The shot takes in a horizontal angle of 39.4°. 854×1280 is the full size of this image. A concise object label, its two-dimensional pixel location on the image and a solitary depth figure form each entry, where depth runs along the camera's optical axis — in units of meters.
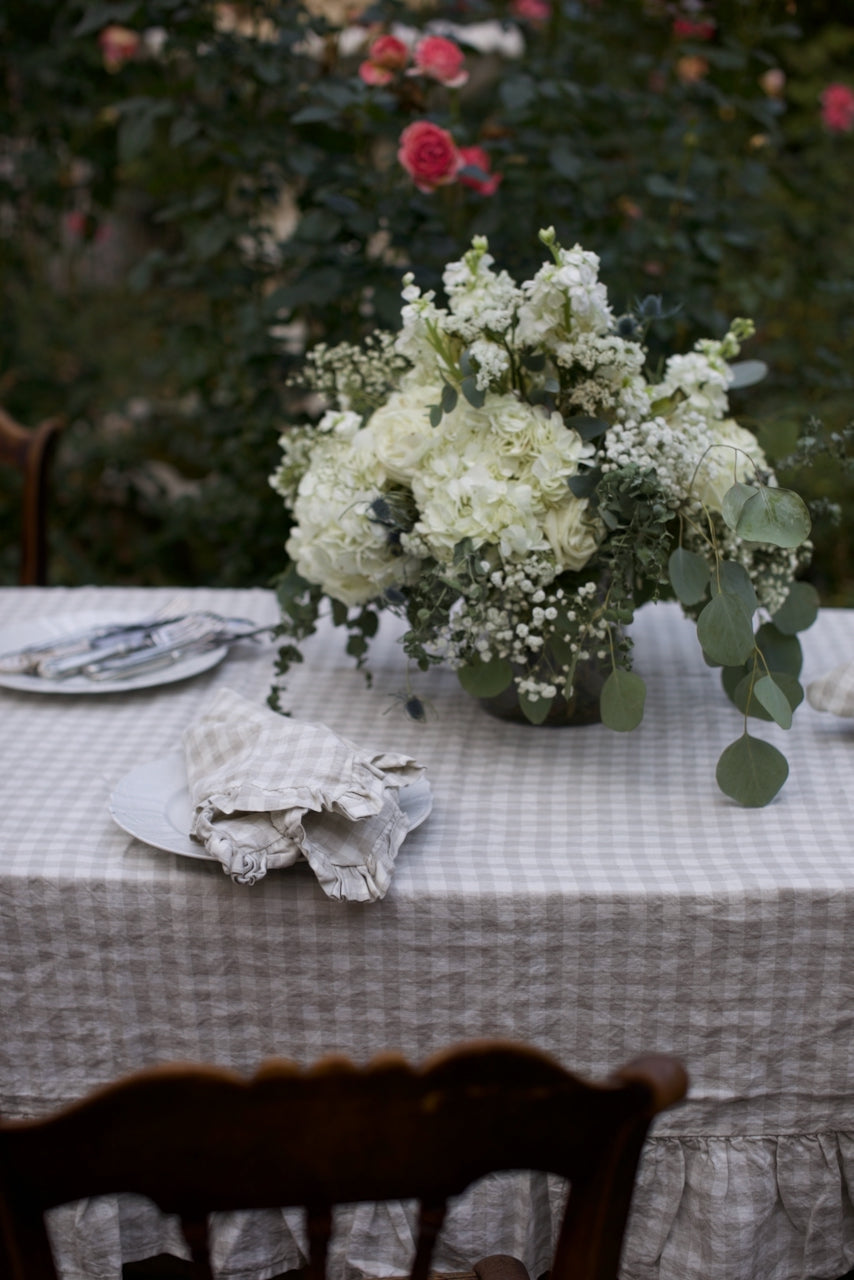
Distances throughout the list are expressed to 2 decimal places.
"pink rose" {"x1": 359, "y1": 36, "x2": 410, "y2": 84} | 1.92
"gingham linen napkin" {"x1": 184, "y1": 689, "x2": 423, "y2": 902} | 0.95
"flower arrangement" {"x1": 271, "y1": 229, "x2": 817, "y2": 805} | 1.09
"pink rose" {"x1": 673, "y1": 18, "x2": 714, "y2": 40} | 2.36
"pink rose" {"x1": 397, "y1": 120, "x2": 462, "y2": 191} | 1.80
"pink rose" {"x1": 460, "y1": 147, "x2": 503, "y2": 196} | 1.94
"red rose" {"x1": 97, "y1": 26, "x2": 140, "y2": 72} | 2.50
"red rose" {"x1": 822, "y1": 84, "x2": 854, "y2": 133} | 2.88
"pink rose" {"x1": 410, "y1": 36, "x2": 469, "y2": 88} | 1.89
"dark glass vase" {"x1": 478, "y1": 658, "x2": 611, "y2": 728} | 1.22
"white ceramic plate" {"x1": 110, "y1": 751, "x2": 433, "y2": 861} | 1.01
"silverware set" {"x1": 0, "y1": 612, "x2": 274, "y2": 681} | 1.37
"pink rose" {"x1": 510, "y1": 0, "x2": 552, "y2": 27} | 2.50
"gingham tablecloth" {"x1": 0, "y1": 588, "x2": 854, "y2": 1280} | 0.97
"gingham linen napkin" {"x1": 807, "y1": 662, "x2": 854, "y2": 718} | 1.23
